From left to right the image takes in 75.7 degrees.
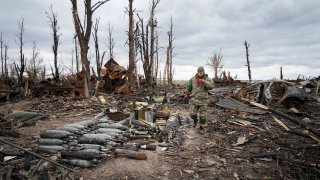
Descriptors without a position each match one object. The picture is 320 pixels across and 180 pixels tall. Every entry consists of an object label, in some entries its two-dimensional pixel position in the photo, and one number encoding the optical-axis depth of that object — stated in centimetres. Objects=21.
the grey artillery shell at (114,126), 588
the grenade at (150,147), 505
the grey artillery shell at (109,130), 559
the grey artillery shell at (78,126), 552
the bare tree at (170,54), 2975
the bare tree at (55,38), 2370
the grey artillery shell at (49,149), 470
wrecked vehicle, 973
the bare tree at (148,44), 2162
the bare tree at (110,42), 3117
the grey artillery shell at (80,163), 413
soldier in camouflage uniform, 658
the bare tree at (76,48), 2922
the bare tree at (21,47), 1980
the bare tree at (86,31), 1137
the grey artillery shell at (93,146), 462
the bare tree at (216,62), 3815
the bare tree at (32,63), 3573
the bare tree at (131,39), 1720
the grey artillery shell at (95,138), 488
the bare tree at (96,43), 2588
